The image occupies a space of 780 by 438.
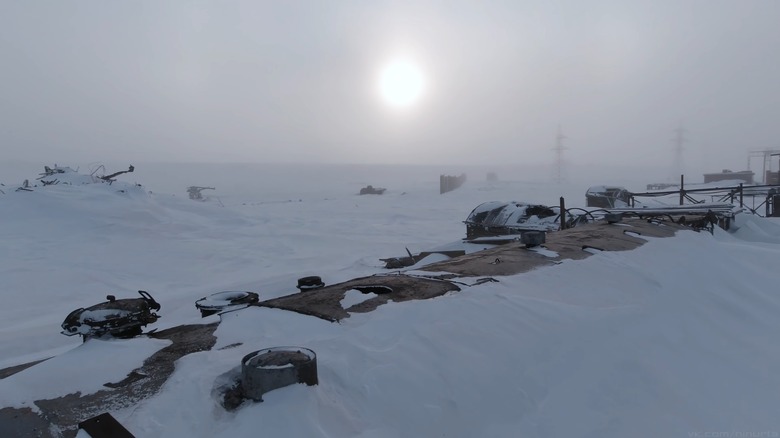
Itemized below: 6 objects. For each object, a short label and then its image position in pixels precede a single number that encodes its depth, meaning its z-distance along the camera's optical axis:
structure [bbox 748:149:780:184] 36.28
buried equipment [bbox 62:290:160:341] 4.20
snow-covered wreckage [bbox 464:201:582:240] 14.14
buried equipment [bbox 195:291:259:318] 5.53
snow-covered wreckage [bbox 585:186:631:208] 23.91
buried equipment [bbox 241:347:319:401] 3.18
